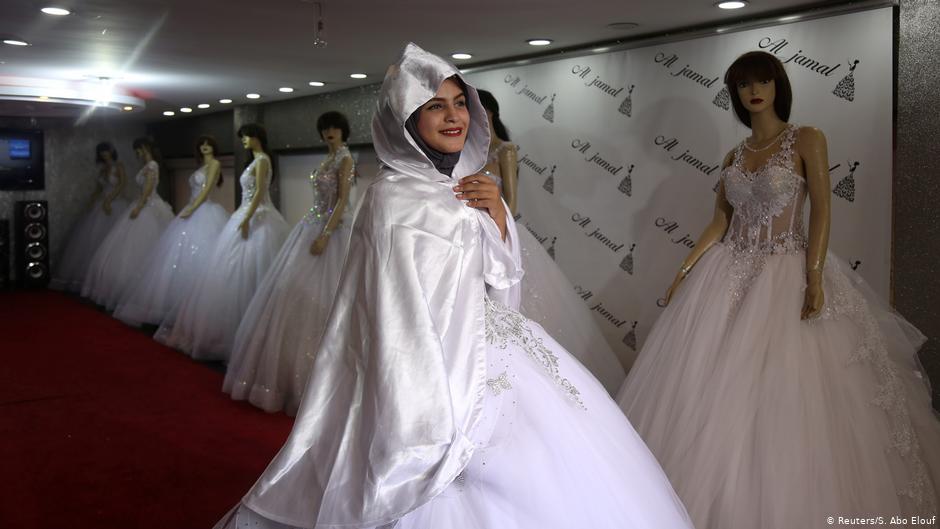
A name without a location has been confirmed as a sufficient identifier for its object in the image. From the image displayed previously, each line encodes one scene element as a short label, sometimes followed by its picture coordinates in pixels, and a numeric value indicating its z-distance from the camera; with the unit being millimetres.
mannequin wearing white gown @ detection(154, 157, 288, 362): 6262
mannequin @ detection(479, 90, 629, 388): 4820
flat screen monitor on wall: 5859
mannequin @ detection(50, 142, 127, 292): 6543
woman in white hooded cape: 1790
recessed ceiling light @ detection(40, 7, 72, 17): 4164
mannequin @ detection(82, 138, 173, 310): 6977
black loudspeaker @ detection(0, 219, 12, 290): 6273
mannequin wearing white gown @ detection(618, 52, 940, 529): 2730
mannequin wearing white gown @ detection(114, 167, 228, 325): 7055
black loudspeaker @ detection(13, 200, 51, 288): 6105
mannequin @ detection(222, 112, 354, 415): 4938
